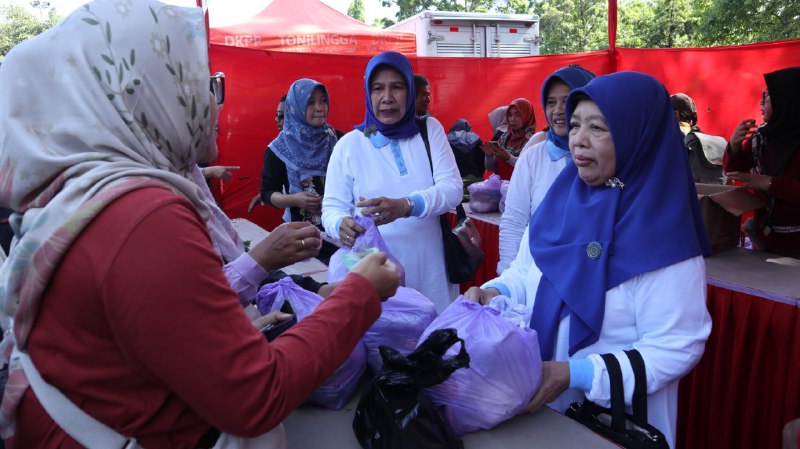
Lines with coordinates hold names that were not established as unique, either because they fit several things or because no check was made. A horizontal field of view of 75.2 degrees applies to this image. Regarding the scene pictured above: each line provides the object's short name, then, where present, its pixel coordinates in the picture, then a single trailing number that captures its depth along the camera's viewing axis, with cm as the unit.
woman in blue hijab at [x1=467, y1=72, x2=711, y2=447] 143
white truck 1161
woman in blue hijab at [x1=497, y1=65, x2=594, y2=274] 270
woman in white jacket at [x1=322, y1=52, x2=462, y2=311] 271
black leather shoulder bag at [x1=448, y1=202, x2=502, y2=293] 418
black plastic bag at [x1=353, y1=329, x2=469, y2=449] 116
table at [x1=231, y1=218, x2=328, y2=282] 279
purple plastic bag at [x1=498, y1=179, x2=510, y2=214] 431
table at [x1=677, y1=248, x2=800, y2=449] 238
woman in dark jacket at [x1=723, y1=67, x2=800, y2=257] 304
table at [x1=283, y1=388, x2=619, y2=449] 127
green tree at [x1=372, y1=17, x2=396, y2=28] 3116
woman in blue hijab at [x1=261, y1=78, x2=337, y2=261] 377
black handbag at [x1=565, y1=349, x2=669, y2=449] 130
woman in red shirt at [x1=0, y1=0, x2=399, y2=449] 80
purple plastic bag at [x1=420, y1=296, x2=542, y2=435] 126
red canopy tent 1027
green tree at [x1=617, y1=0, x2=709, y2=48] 2011
